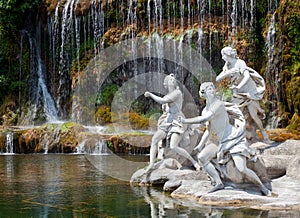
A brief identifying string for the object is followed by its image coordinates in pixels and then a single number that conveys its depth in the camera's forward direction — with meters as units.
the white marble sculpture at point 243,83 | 11.51
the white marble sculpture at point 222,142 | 9.62
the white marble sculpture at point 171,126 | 11.85
